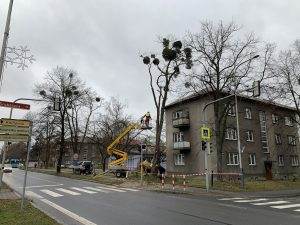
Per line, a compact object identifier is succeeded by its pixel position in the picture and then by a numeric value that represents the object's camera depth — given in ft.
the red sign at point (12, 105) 24.70
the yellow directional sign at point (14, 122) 24.80
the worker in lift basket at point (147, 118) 66.13
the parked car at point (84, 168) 98.37
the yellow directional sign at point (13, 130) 24.65
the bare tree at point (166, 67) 67.24
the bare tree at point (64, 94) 92.94
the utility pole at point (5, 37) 21.40
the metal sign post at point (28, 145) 25.56
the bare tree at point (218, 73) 63.17
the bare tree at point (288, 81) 70.09
